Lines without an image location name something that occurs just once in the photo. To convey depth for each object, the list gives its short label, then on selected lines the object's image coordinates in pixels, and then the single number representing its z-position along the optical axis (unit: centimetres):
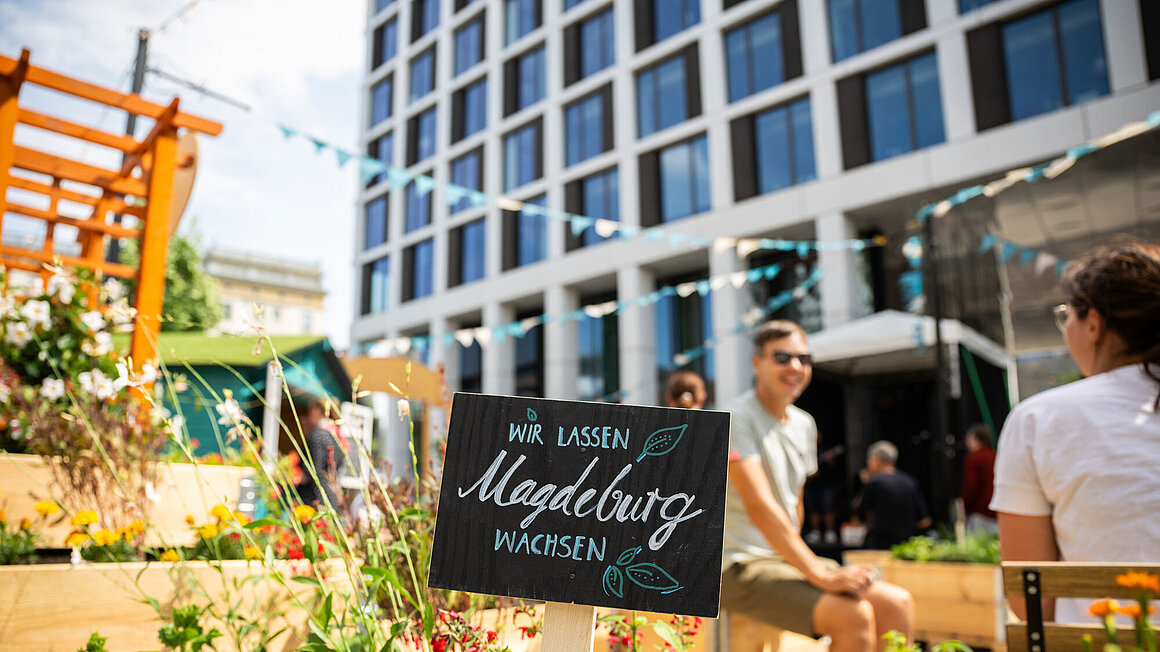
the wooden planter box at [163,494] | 233
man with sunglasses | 229
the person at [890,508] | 630
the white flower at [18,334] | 265
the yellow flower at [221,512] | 170
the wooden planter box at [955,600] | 459
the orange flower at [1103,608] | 82
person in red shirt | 627
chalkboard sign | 119
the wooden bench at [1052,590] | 122
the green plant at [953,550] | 488
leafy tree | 1380
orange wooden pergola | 304
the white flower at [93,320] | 265
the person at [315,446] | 493
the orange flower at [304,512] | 180
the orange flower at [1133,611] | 71
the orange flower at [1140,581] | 80
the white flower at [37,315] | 267
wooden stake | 120
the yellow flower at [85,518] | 177
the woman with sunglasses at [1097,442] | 159
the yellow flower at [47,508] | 197
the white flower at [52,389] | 242
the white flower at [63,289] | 268
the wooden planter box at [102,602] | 178
